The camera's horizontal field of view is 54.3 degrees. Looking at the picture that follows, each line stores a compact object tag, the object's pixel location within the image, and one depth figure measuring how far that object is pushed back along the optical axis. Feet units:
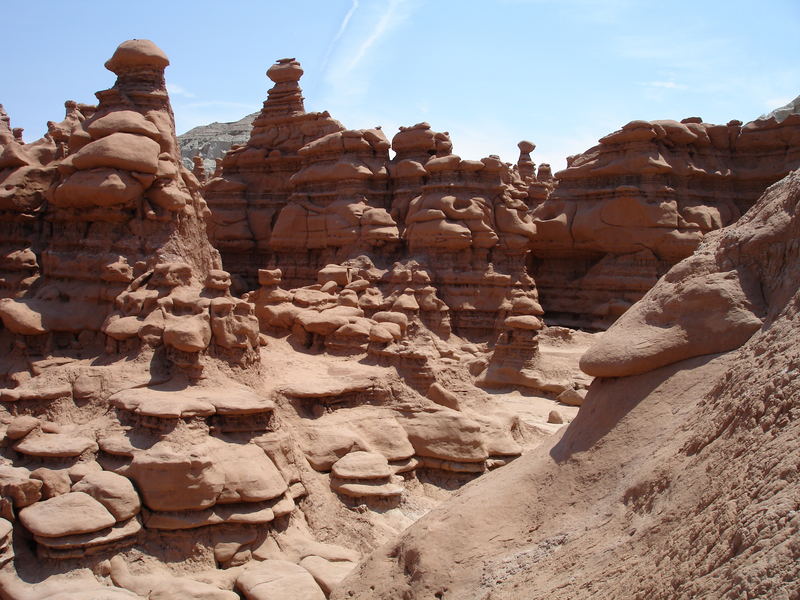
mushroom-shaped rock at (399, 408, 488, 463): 33.12
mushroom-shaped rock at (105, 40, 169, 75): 37.88
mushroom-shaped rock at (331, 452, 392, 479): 28.91
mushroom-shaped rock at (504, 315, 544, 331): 51.26
